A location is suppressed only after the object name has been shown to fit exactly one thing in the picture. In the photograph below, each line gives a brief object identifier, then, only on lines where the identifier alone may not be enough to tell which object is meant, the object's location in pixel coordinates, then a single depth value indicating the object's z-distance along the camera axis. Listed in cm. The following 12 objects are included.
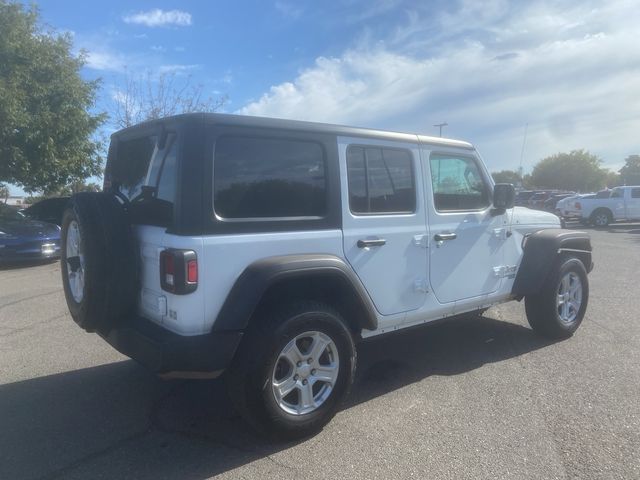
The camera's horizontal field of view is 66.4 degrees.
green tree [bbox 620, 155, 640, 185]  6266
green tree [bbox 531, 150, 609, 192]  6538
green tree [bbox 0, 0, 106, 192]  1350
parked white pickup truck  2138
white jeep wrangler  288
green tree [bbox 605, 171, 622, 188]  6871
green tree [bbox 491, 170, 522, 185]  5808
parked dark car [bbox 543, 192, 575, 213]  2859
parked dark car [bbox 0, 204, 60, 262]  1111
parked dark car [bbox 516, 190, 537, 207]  3267
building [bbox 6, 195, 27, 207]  6602
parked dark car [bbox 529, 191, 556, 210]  3098
